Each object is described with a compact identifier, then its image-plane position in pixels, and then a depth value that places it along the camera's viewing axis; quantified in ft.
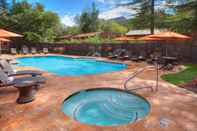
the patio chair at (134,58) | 31.85
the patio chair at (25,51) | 46.05
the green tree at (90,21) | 88.93
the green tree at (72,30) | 100.50
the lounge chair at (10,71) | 15.91
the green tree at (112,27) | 107.01
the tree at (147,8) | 41.41
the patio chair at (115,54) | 36.47
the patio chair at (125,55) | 34.17
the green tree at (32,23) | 56.19
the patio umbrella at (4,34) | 17.16
